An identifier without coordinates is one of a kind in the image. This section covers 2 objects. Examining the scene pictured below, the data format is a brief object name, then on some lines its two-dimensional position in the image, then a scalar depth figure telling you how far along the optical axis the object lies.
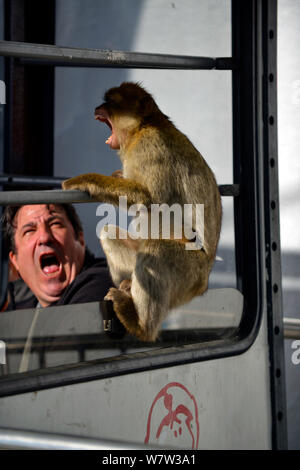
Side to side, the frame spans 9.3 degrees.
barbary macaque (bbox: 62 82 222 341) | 3.44
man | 3.89
